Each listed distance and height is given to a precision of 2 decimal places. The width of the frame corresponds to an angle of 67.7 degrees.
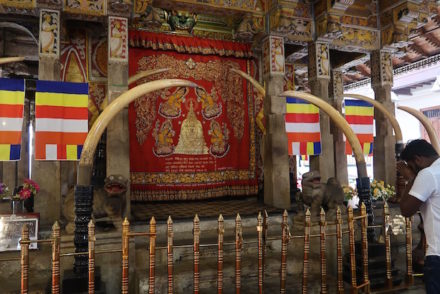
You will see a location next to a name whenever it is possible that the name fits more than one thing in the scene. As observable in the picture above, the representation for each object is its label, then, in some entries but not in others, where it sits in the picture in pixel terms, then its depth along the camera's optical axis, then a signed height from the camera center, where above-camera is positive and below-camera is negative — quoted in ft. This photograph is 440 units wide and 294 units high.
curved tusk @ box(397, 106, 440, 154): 20.06 +1.92
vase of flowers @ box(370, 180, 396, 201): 20.03 -2.08
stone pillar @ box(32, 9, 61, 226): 15.93 -0.02
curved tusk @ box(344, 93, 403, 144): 20.40 +2.51
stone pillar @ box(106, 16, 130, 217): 16.56 +3.66
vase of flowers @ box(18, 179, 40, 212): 14.90 -1.22
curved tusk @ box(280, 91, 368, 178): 13.52 +1.18
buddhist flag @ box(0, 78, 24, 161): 14.52 +2.09
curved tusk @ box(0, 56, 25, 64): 13.61 +4.33
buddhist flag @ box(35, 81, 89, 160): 14.92 +1.98
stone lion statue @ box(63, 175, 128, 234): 13.43 -1.66
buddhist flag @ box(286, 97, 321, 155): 19.89 +1.94
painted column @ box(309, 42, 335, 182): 21.68 +4.68
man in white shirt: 6.93 -1.12
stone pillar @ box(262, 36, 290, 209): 20.07 +1.56
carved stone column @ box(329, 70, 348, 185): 27.99 +1.81
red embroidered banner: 21.21 +1.93
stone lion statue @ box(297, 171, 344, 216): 16.01 -1.72
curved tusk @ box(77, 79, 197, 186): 10.37 +0.89
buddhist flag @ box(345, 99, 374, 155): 21.56 +2.58
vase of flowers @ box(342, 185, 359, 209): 19.16 -2.04
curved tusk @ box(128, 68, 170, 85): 18.31 +4.80
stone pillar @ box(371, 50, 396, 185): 23.81 +2.47
